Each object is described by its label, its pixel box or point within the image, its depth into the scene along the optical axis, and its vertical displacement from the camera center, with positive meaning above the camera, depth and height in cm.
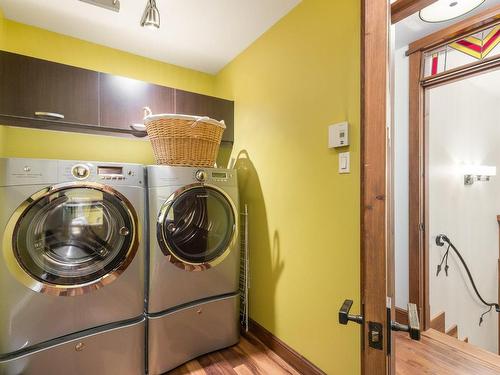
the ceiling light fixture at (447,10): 154 +113
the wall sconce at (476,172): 272 +15
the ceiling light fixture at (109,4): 135 +99
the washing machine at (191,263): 154 -50
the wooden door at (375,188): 64 +0
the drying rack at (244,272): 199 -70
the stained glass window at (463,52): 172 +99
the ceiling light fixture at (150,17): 130 +88
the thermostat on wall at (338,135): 134 +28
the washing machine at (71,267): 119 -42
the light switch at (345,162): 134 +13
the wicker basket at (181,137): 162 +33
